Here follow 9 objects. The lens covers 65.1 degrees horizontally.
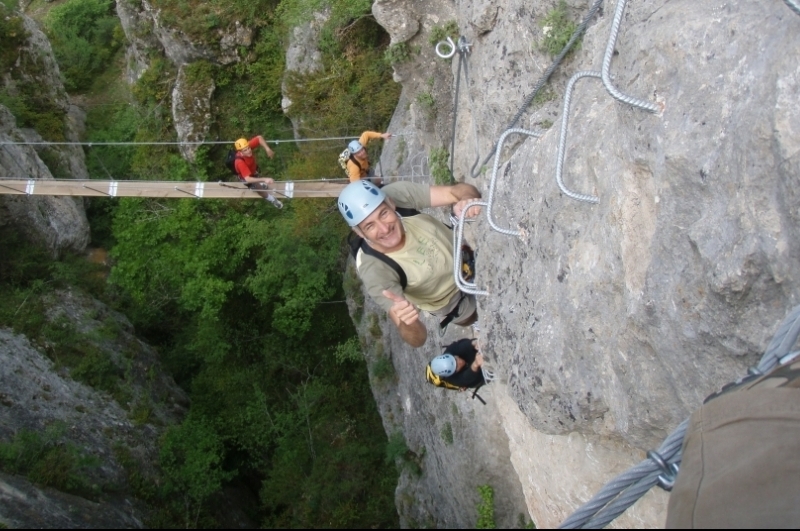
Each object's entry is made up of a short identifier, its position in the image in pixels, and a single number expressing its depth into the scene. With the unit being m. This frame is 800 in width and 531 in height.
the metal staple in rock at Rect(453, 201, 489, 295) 3.77
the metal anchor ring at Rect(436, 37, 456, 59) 4.94
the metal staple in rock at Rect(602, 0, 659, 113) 2.20
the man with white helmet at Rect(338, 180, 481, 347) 3.77
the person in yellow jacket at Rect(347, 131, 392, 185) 8.38
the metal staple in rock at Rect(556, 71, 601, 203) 2.67
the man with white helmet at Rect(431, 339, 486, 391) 5.15
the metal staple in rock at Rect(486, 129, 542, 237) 3.37
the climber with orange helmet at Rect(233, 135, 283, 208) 9.55
